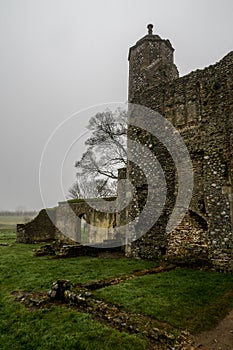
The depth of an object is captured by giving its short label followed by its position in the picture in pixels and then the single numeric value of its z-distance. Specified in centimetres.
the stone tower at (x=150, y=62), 1513
